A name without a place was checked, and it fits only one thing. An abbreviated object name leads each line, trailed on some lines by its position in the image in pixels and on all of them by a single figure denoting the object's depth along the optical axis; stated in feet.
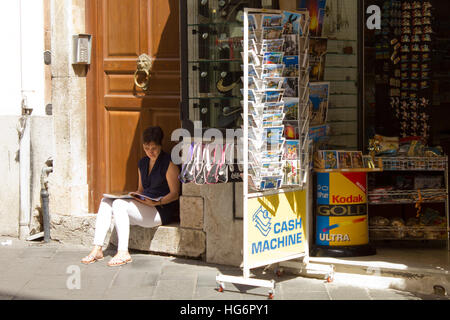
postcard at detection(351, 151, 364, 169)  22.49
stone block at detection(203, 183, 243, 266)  23.27
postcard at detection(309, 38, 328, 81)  22.93
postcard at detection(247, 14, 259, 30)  19.65
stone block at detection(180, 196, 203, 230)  24.02
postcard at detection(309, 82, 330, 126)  22.83
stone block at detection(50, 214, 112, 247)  26.68
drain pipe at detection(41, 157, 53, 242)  27.02
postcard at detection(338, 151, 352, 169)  22.38
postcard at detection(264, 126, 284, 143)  20.15
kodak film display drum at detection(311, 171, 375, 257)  22.44
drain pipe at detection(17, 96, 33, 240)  27.55
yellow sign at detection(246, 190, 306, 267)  20.15
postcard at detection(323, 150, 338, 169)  22.34
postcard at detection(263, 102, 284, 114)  20.06
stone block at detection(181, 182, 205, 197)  23.98
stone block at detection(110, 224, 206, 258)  24.18
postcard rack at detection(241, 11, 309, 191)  19.88
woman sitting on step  23.81
